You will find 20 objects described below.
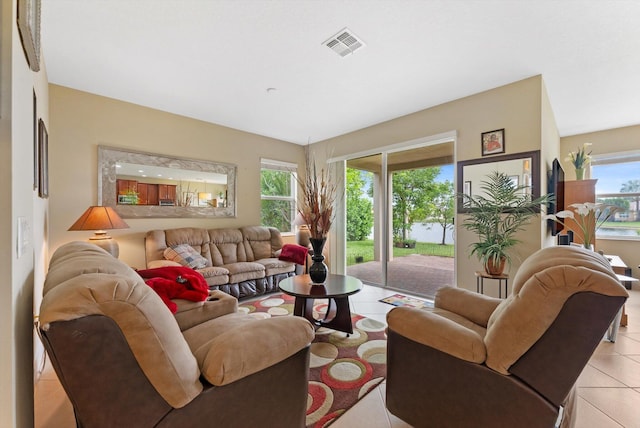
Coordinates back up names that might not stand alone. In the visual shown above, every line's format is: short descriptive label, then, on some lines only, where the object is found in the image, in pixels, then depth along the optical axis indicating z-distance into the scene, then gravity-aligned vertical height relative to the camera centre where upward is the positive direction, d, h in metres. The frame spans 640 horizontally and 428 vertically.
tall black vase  2.58 -0.56
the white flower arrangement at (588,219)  2.60 -0.08
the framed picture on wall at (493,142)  3.05 +0.80
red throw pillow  4.23 -0.68
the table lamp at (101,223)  2.84 -0.13
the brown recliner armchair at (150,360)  0.75 -0.53
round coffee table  2.29 -0.71
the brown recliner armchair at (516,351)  1.01 -0.62
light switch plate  0.92 -0.09
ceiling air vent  2.16 +1.42
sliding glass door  3.76 -0.11
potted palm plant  2.76 -0.06
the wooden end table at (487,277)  2.73 -0.79
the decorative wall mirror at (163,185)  3.40 +0.38
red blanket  1.81 -0.51
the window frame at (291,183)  5.07 +0.58
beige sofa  3.44 -0.64
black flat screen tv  3.03 +0.25
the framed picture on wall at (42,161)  2.07 +0.42
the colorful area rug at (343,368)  1.63 -1.18
